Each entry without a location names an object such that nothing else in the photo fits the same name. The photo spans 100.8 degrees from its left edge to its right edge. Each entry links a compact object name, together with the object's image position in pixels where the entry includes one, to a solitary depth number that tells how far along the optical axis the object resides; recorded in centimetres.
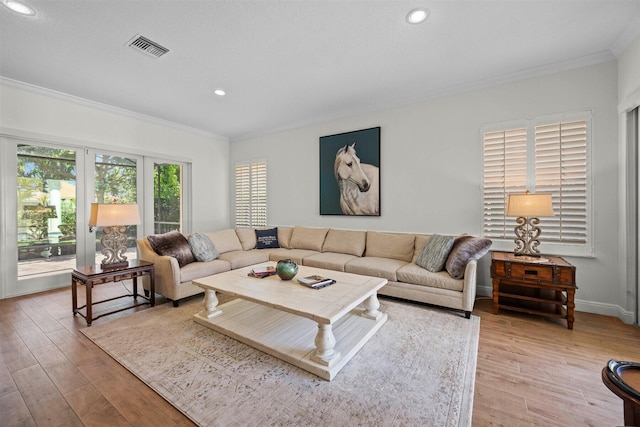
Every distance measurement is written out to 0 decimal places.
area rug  153
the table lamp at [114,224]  298
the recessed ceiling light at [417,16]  217
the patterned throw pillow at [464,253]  287
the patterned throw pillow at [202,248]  365
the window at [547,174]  292
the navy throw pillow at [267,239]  484
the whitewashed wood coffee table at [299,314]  193
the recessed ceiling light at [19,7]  210
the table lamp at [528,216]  273
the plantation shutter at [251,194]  567
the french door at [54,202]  349
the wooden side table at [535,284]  257
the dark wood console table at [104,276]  266
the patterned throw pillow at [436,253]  311
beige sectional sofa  293
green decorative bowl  262
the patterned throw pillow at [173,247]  339
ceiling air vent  254
